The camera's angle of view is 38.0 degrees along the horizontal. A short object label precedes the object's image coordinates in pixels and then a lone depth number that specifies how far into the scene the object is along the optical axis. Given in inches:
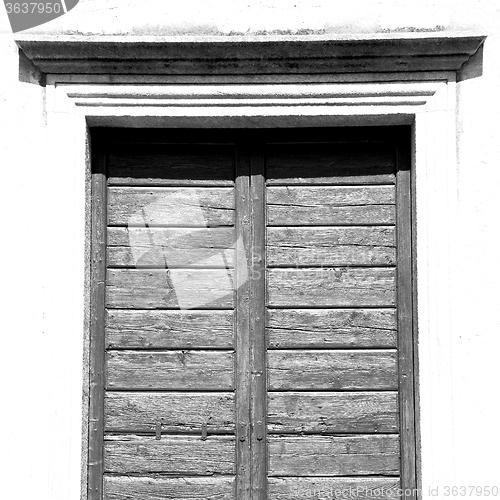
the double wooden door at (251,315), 127.5
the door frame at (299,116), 123.0
